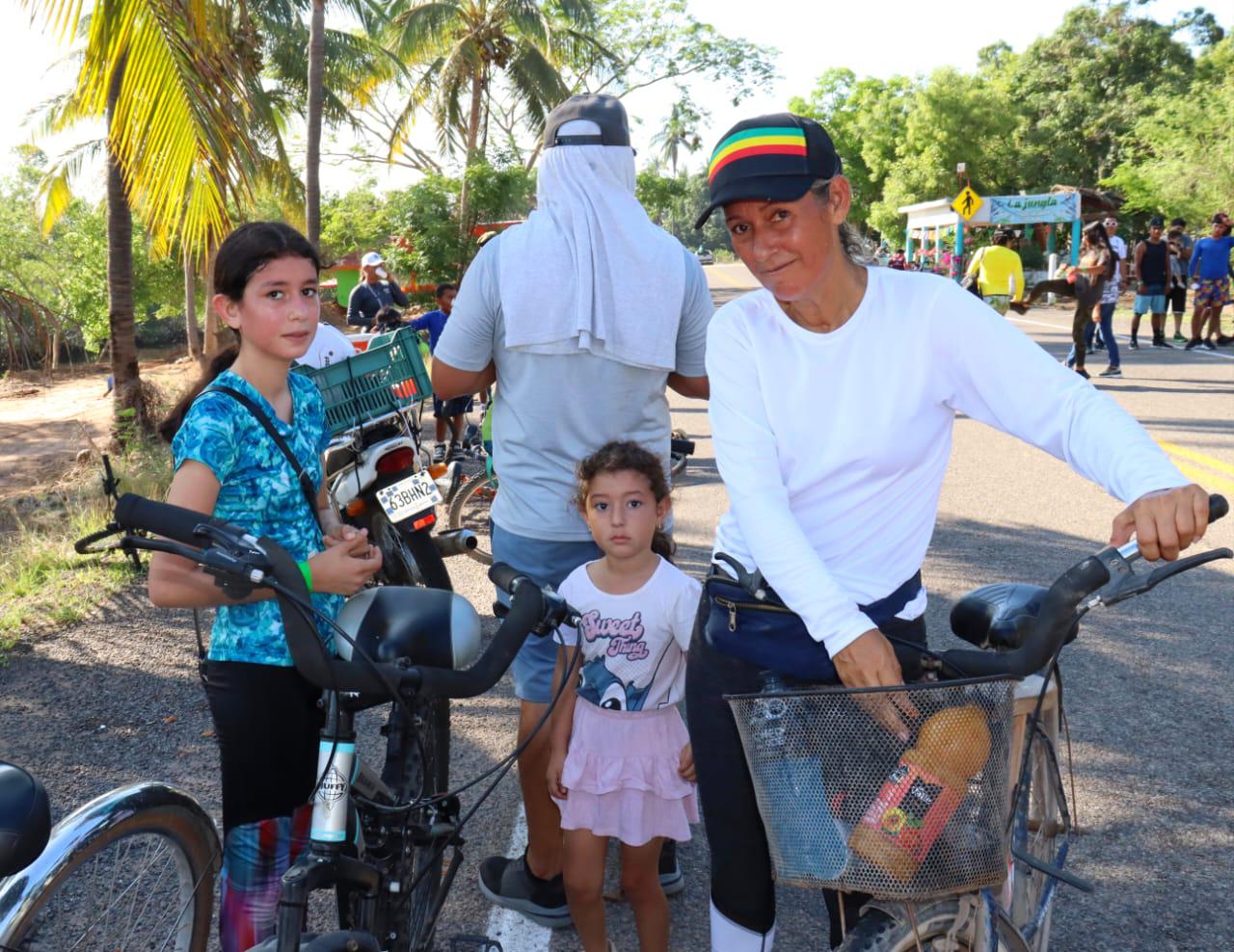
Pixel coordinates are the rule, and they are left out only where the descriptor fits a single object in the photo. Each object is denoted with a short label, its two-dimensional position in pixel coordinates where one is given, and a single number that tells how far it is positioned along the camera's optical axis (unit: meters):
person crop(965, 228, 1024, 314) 13.90
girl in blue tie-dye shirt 2.41
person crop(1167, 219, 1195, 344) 19.08
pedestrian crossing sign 28.39
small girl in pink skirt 2.91
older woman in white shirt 1.94
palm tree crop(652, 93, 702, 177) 49.62
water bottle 1.82
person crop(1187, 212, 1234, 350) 16.72
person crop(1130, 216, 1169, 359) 16.89
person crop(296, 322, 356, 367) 5.99
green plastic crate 5.36
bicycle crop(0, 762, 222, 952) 2.13
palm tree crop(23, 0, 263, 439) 7.36
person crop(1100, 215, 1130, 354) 15.74
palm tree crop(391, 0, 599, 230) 30.23
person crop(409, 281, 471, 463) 10.43
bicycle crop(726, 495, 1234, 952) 1.75
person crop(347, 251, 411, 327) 13.32
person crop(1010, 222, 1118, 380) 13.78
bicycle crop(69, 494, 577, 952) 1.82
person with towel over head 3.07
